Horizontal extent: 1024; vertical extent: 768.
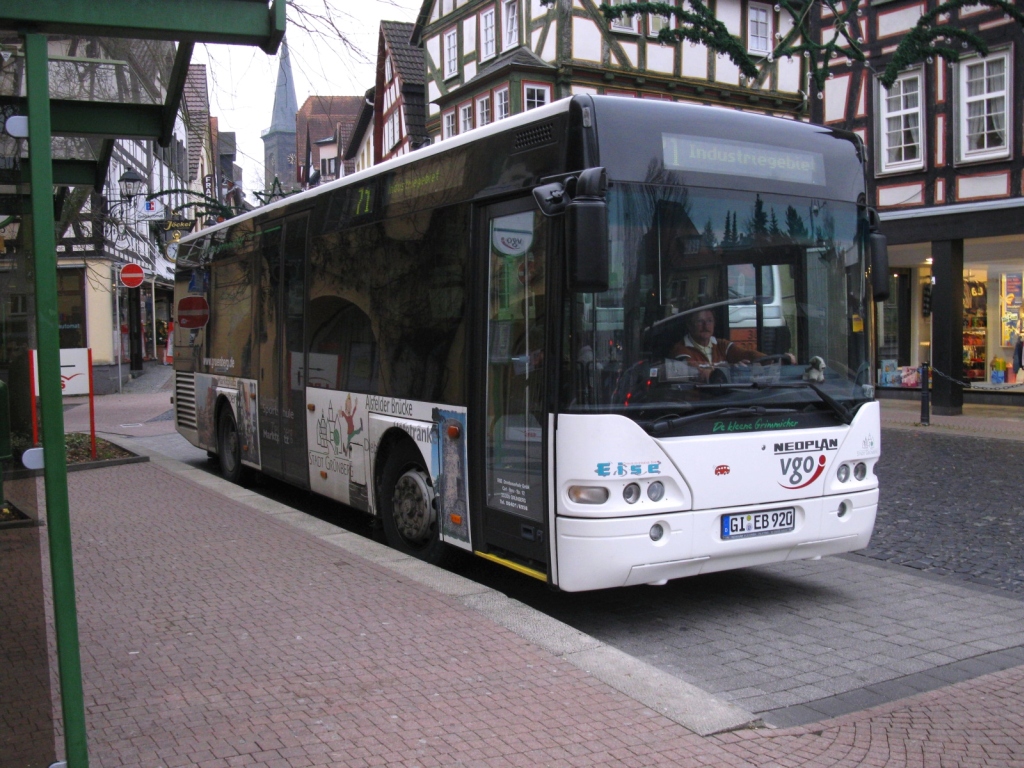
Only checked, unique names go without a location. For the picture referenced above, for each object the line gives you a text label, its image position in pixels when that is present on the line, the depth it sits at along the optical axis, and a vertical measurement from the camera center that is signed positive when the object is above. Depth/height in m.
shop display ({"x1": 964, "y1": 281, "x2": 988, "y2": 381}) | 24.23 -0.09
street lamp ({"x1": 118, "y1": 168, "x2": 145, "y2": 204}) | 16.97 +3.30
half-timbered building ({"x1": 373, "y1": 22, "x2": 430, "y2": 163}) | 40.16 +10.08
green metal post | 3.06 +0.11
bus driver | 5.88 -0.07
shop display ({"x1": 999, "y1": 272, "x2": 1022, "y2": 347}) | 23.48 +0.43
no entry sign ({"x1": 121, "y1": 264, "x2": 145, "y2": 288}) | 21.06 +1.49
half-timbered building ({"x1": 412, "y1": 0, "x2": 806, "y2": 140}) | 26.77 +7.42
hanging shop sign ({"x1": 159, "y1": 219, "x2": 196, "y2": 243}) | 23.69 +2.82
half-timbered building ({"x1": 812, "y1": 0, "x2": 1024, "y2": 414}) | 20.89 +3.02
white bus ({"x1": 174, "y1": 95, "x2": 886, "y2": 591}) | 5.67 -0.04
